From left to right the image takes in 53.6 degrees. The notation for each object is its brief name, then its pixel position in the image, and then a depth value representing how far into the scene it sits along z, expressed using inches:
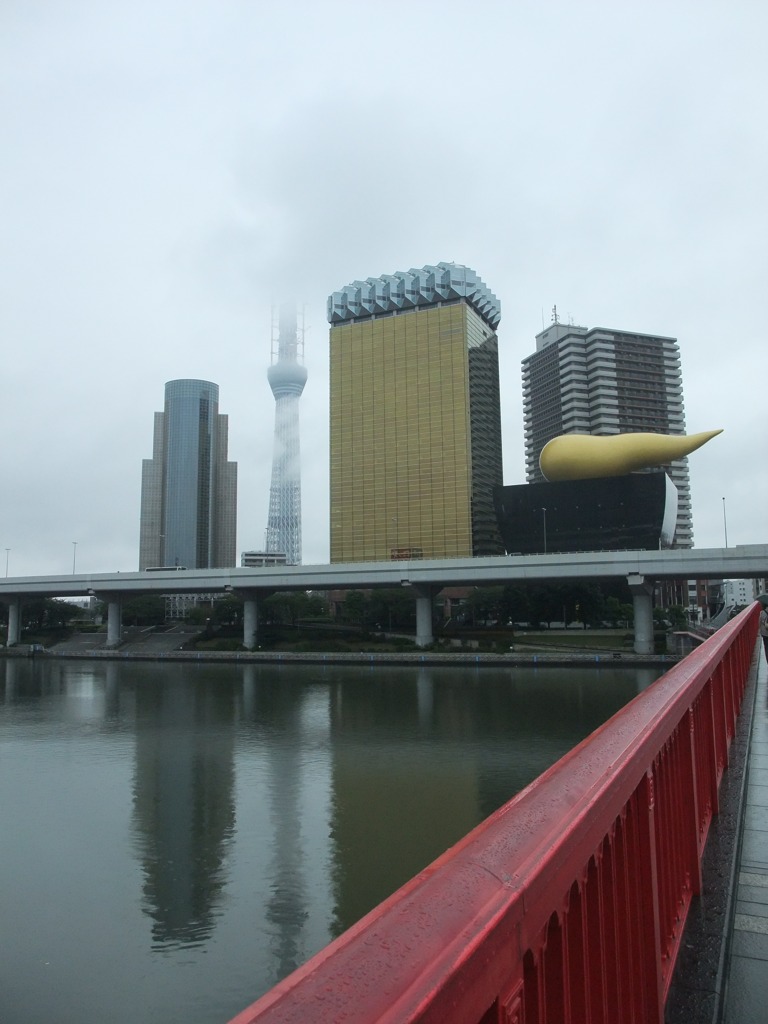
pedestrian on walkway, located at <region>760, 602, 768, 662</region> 708.2
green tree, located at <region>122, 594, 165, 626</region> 2834.6
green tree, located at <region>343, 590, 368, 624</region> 2608.3
